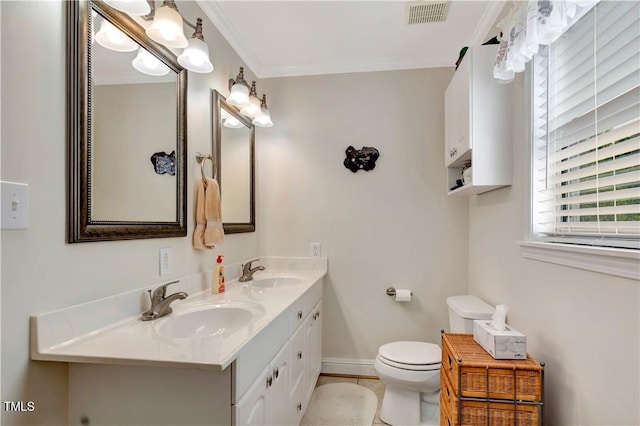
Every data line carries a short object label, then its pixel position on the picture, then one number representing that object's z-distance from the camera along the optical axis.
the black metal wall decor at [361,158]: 2.65
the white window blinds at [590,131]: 1.03
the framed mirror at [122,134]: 1.09
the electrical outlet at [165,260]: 1.51
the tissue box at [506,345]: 1.39
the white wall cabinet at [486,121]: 1.74
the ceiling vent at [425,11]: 1.94
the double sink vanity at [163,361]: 0.97
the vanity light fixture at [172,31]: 1.12
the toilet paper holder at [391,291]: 2.61
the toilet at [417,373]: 1.92
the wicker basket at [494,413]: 1.33
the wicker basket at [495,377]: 1.32
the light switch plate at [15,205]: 0.86
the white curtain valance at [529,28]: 1.11
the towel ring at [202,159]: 1.83
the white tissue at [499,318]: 1.52
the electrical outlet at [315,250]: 2.71
